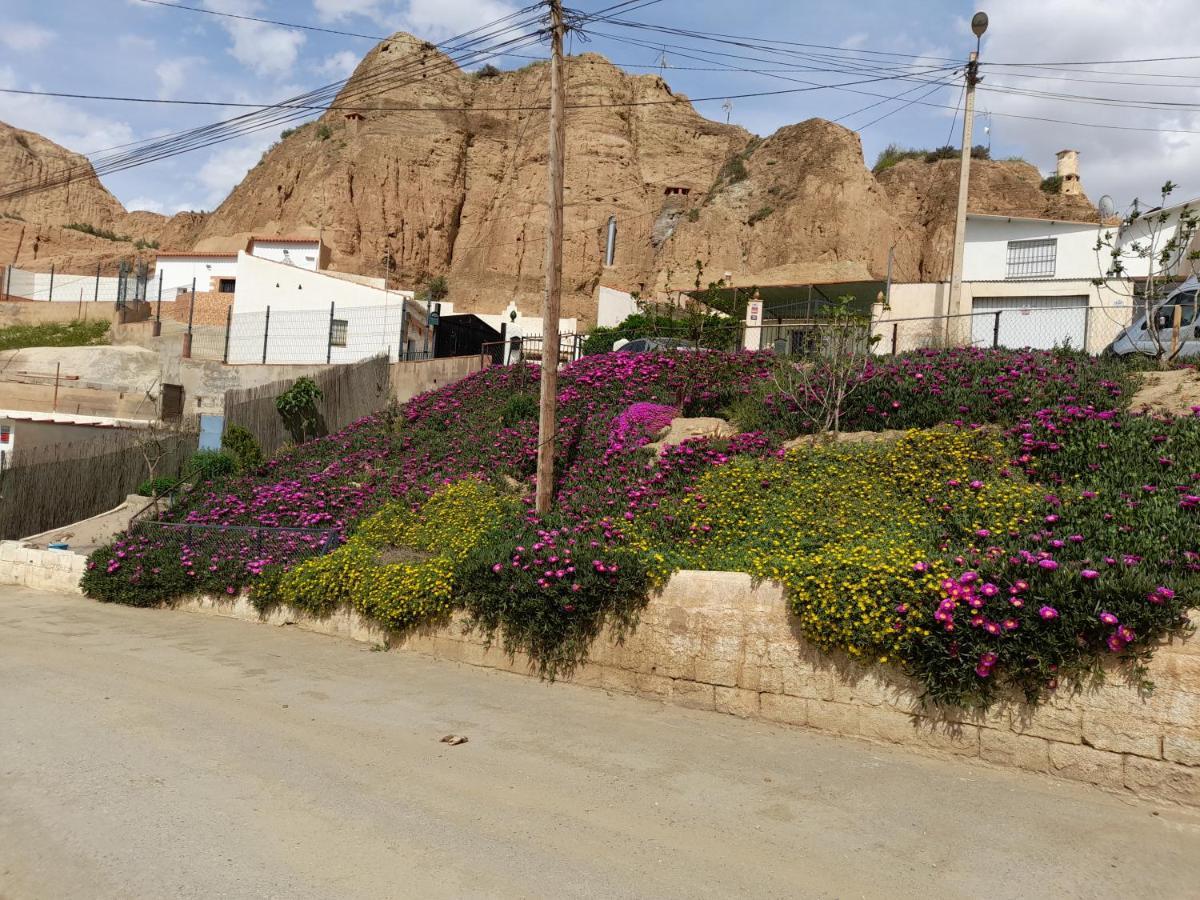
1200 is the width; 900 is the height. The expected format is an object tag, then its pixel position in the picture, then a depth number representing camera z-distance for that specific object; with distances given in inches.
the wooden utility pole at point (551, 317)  420.8
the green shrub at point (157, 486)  698.8
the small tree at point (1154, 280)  468.4
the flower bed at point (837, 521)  241.6
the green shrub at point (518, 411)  601.0
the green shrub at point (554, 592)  318.3
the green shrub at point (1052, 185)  1764.3
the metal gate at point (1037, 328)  703.1
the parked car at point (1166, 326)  512.1
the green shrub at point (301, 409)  797.9
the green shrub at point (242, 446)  722.8
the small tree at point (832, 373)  437.1
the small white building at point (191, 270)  1578.5
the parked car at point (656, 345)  674.2
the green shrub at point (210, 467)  688.4
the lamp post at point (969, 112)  676.1
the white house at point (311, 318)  1019.9
